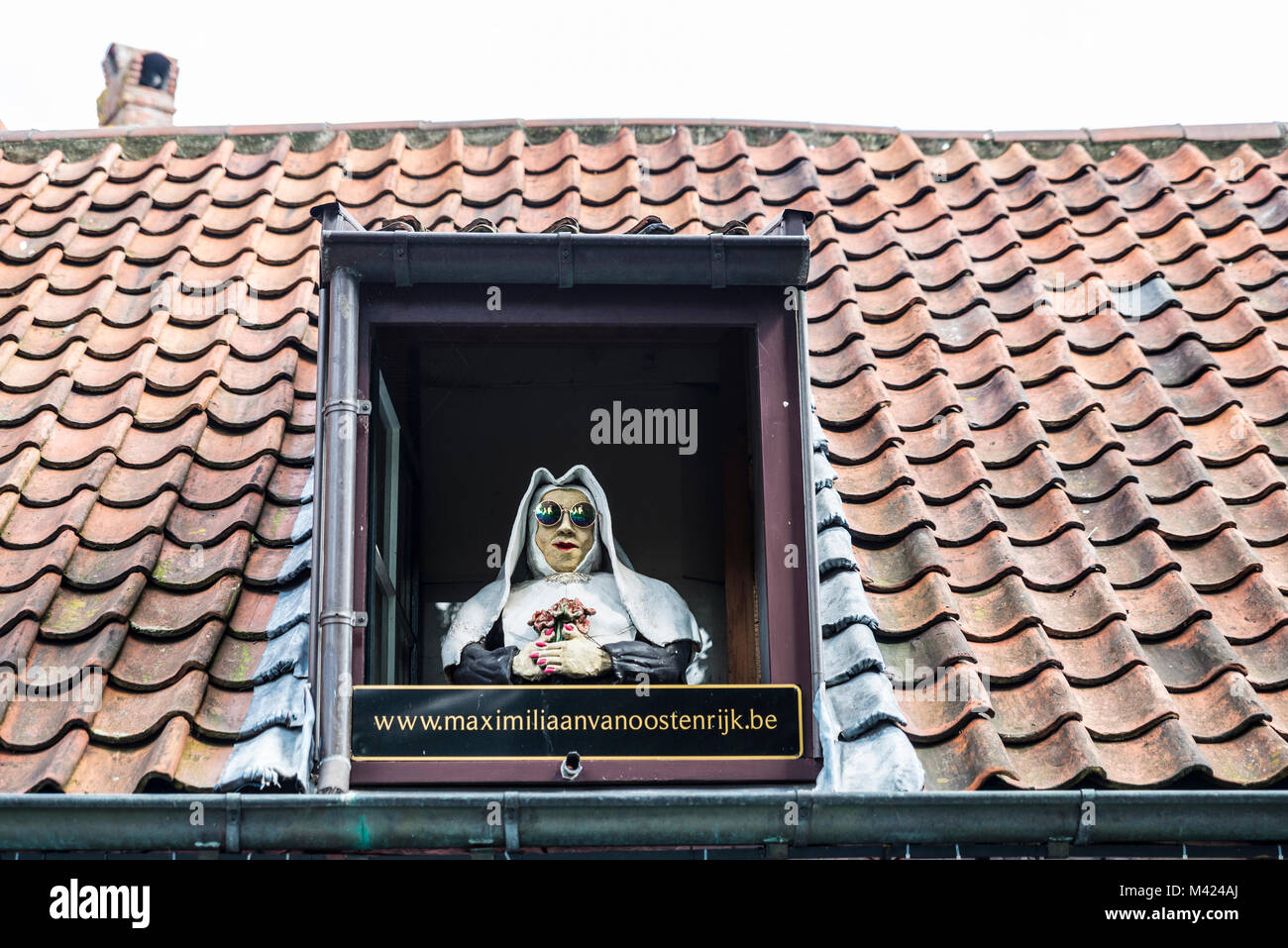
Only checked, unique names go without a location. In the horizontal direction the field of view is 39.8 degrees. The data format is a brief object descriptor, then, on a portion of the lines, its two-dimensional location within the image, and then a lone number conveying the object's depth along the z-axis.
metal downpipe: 4.21
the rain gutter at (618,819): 4.01
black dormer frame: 4.46
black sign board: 4.29
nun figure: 4.69
